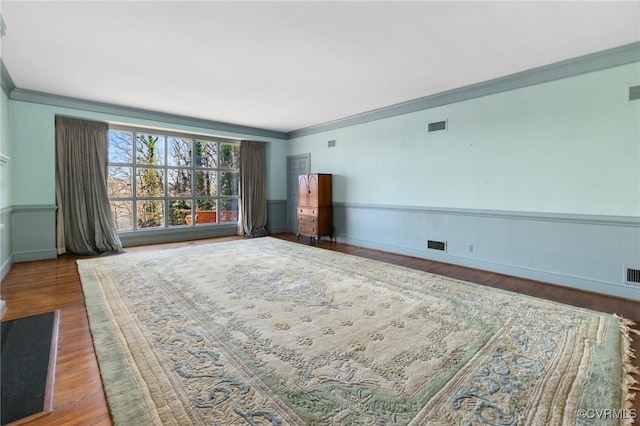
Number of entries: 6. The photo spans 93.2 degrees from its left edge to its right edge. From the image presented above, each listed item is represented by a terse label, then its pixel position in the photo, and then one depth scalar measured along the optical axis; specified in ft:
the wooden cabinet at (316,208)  22.03
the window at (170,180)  20.24
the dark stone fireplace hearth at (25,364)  5.38
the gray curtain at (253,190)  25.08
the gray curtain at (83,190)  17.35
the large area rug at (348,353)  5.27
